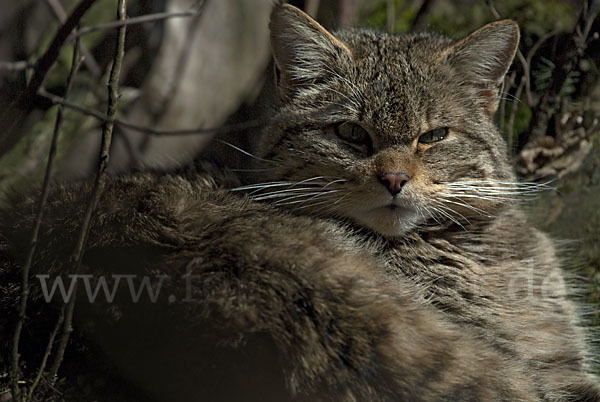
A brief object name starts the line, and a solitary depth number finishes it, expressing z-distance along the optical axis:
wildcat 4.17
